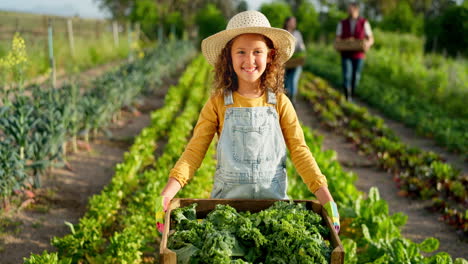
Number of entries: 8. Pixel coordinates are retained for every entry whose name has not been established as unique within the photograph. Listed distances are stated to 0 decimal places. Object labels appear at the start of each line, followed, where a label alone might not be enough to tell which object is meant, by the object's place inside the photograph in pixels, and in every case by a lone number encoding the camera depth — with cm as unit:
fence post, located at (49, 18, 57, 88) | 571
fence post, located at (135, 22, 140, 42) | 1970
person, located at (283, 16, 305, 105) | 748
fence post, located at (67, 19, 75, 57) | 1517
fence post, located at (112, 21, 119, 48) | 2168
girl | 227
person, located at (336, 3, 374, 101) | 822
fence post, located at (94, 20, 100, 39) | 2882
